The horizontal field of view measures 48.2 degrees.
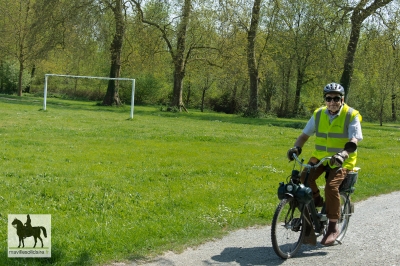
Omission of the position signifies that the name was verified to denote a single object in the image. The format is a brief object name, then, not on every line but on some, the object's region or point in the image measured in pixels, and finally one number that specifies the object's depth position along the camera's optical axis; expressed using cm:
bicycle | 527
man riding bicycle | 561
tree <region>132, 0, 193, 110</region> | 3050
